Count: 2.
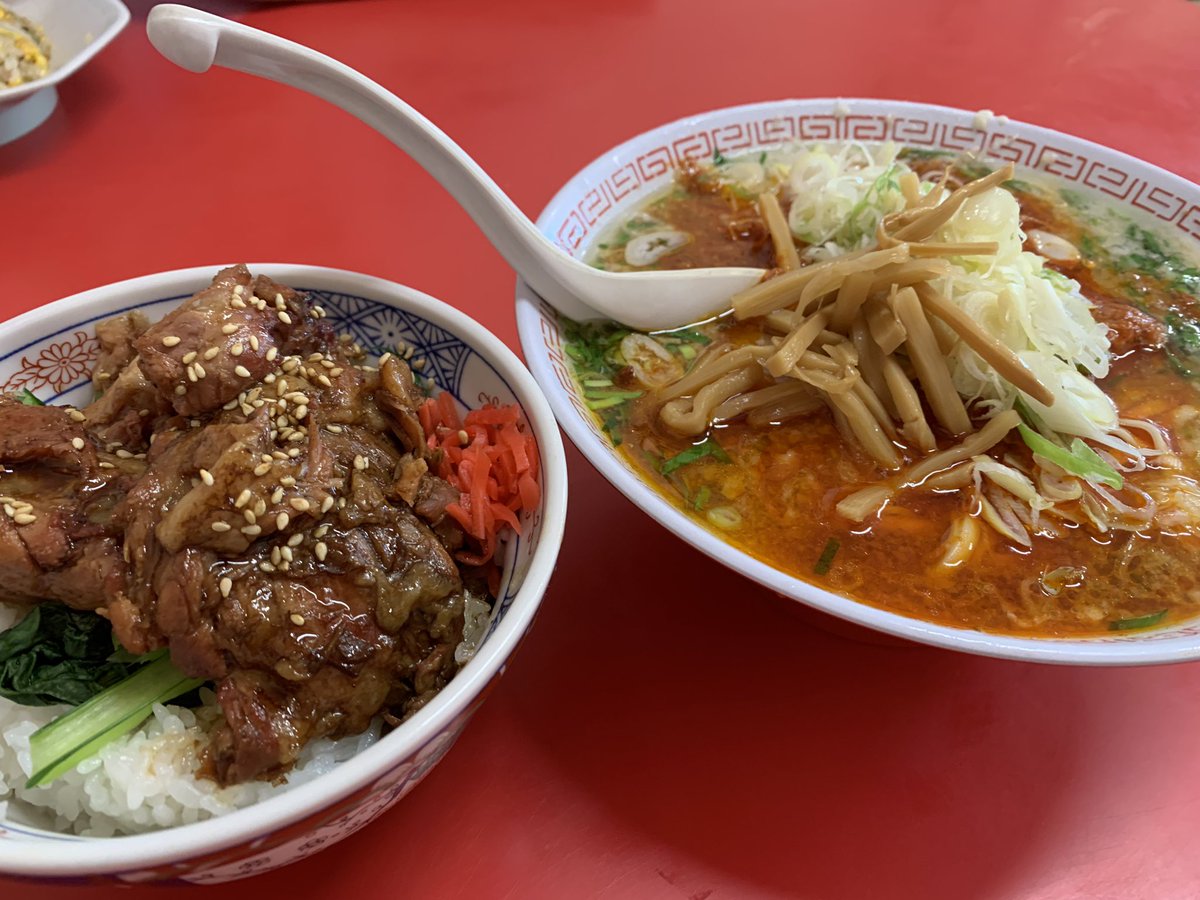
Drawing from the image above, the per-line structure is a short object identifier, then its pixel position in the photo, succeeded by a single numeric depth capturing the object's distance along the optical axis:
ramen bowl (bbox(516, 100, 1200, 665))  0.25
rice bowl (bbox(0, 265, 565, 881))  0.17
